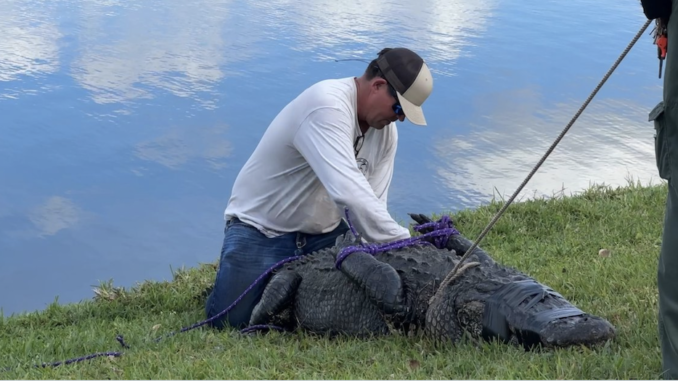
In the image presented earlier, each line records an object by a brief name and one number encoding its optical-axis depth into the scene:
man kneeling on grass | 7.91
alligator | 6.63
